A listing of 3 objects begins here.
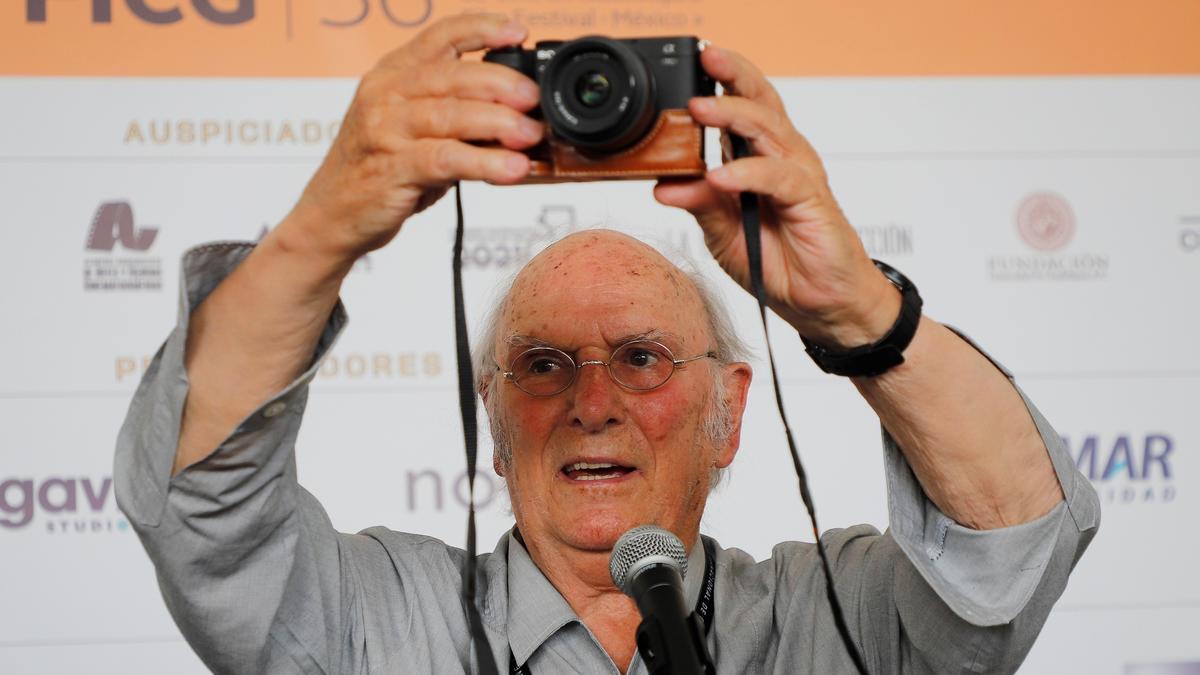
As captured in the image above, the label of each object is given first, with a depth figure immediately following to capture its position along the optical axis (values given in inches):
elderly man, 67.1
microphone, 63.9
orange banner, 95.8
